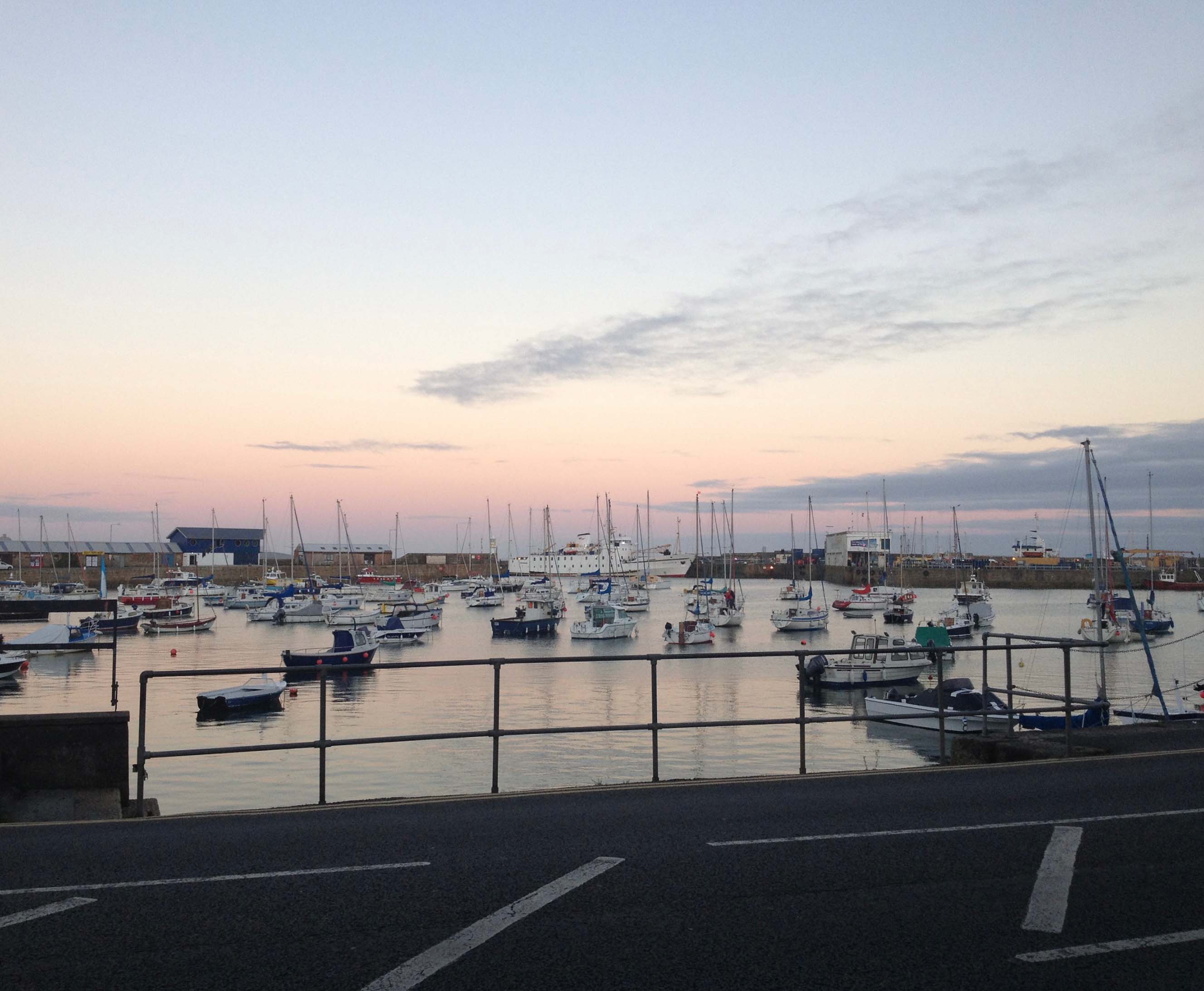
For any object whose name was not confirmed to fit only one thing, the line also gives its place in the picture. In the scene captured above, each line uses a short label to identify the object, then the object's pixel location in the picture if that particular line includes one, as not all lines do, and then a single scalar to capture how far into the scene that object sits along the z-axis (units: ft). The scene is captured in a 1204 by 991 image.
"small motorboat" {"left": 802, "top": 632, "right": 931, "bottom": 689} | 147.74
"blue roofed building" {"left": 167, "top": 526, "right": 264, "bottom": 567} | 561.84
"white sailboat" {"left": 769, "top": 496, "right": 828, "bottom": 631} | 249.75
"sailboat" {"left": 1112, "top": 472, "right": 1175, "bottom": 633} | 241.96
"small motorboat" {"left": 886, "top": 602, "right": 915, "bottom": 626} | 284.20
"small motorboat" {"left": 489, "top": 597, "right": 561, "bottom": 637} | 254.47
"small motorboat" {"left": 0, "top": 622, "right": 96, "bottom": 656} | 181.06
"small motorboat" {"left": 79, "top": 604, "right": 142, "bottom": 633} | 224.94
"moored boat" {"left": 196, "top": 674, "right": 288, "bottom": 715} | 129.18
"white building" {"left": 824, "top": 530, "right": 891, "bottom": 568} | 608.60
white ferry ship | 578.25
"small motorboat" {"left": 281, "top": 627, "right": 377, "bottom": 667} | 162.61
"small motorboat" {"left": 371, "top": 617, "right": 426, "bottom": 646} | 235.40
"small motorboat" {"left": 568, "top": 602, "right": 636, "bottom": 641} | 235.61
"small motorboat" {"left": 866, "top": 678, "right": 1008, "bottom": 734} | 85.56
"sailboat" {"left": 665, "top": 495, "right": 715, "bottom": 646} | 215.92
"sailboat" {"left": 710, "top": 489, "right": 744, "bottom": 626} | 265.95
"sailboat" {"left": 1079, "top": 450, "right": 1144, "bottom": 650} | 128.16
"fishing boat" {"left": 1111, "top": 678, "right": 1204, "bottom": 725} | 94.38
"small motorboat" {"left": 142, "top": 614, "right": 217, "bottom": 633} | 261.65
